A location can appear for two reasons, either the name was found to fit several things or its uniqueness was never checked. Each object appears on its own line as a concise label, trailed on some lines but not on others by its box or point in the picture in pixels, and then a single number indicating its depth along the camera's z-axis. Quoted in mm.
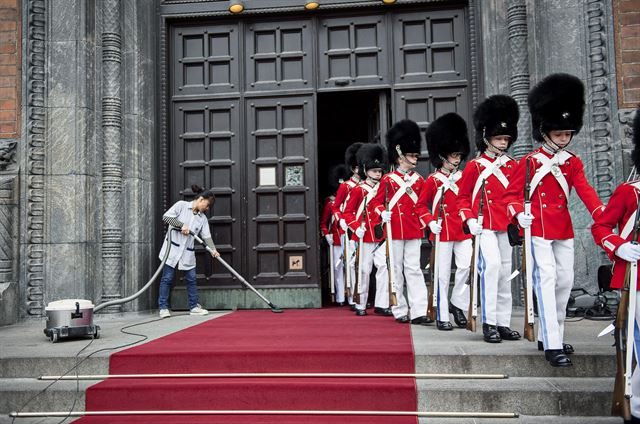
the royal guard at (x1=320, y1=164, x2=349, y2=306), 10648
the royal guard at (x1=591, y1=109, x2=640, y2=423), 4078
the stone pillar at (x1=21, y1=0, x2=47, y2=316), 8469
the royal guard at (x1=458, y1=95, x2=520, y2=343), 5797
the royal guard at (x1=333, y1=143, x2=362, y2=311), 9492
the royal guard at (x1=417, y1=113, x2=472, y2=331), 6785
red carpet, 4699
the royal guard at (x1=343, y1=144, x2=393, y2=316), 8469
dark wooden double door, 9867
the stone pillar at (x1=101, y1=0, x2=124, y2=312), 8852
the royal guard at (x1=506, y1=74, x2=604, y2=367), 4988
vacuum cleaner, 6383
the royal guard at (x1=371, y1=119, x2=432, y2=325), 7352
